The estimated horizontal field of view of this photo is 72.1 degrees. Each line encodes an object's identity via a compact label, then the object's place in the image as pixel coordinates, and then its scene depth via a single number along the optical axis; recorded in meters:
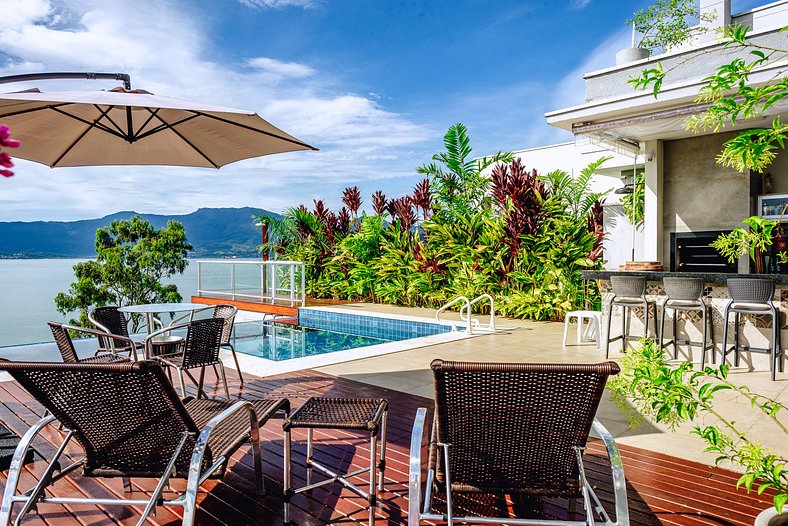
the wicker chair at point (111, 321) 5.25
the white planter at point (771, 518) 2.17
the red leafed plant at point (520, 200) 10.88
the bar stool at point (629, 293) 6.80
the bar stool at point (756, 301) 5.80
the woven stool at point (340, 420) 2.67
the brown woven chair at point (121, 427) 2.31
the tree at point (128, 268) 18.42
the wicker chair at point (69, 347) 3.93
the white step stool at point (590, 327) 7.72
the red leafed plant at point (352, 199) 14.99
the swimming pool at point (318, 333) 9.15
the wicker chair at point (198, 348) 4.39
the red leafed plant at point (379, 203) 13.95
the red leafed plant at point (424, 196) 12.92
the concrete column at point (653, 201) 9.48
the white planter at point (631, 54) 9.31
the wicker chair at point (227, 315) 5.28
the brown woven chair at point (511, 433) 2.14
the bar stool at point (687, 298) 6.34
